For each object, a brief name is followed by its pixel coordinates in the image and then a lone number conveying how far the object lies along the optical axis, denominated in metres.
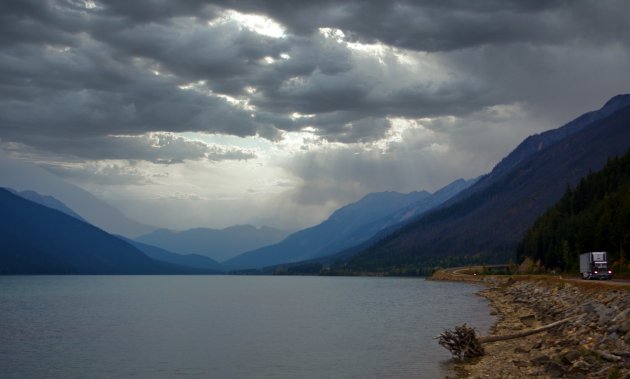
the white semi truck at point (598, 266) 84.88
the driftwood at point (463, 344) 46.06
